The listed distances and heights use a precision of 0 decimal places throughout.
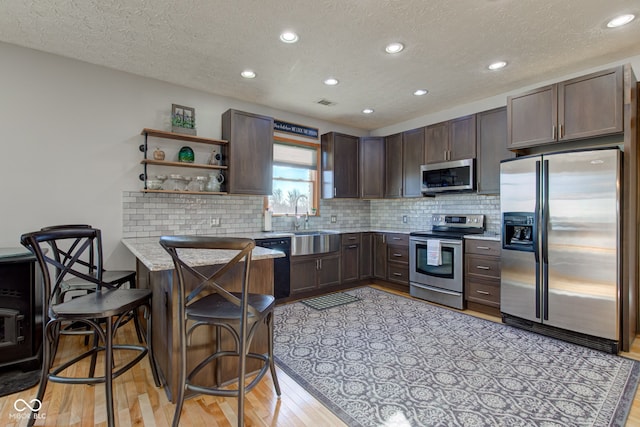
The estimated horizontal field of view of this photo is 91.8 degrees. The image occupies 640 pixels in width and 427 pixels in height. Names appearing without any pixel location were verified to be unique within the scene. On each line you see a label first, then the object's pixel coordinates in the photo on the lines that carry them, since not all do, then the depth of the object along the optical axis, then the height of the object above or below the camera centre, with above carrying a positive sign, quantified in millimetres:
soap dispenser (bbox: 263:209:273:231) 4391 -109
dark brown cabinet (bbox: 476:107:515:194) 3746 +806
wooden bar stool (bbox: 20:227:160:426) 1665 -548
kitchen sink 4203 -421
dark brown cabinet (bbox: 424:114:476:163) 4066 +1008
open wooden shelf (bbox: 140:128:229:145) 3462 +890
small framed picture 3648 +1117
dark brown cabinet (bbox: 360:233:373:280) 4996 -697
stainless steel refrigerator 2658 -274
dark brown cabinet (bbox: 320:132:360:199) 4984 +773
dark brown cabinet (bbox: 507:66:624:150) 2744 +1000
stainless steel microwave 4043 +502
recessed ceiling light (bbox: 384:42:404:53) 2816 +1532
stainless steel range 3834 -612
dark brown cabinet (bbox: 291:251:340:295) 4227 -843
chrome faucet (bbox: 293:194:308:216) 4898 +134
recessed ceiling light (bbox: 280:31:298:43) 2648 +1530
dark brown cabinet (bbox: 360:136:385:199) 5207 +770
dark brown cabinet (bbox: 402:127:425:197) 4664 +819
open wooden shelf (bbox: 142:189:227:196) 3412 +236
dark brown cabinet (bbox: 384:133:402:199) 4961 +759
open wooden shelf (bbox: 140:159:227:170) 3455 +557
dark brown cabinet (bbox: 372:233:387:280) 4887 -691
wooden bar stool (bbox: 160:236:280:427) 1512 -530
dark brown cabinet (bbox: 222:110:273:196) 3908 +790
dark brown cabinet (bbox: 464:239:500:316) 3541 -734
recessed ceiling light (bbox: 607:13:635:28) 2391 +1525
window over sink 4738 +556
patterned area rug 1850 -1188
